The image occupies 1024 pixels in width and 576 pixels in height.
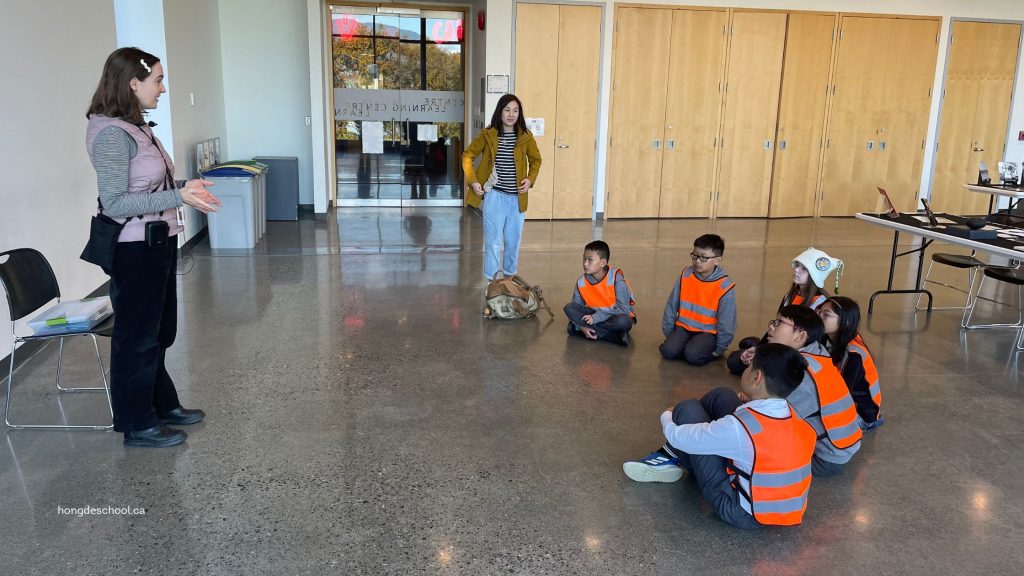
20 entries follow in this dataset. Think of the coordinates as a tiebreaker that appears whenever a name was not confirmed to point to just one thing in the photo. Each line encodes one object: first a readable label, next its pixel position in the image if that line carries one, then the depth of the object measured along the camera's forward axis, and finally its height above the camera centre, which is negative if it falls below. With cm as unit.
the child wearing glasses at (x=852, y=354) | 359 -99
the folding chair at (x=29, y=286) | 352 -78
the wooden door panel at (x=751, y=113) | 1034 +36
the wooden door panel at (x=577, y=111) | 994 +32
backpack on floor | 556 -120
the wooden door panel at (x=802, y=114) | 1045 +36
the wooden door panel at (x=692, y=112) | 1020 +36
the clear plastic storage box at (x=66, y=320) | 356 -91
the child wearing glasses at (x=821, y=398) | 322 -108
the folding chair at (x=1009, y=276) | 538 -93
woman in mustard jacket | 602 -31
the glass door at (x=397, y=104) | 1088 +39
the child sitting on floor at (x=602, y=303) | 504 -110
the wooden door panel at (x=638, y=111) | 1009 +35
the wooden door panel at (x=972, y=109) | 1092 +51
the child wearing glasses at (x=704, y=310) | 465 -106
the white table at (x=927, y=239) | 496 -65
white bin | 798 -92
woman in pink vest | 304 -38
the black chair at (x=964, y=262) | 577 -90
